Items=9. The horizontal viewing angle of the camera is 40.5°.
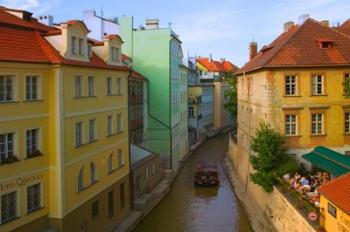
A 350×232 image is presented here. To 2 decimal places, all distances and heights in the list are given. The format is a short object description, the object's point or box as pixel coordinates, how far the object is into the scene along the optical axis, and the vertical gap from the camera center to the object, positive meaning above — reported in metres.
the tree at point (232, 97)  64.12 +0.31
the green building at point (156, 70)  46.16 +2.87
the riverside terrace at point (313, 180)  21.49 -4.51
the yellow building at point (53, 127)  18.41 -1.19
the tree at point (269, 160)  28.12 -3.73
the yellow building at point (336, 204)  16.80 -3.89
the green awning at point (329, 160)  24.17 -3.42
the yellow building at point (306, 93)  30.34 +0.39
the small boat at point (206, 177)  39.59 -6.50
